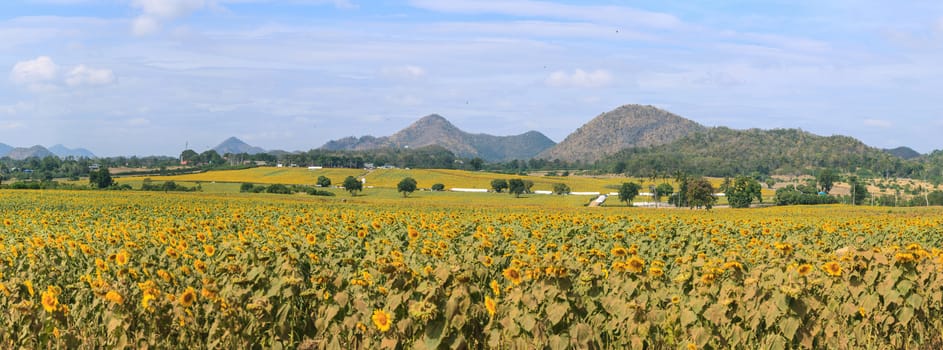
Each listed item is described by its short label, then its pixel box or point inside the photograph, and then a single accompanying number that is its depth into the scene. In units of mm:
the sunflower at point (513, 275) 7869
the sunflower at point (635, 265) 8797
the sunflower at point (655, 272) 9055
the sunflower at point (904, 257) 9273
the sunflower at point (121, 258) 10191
